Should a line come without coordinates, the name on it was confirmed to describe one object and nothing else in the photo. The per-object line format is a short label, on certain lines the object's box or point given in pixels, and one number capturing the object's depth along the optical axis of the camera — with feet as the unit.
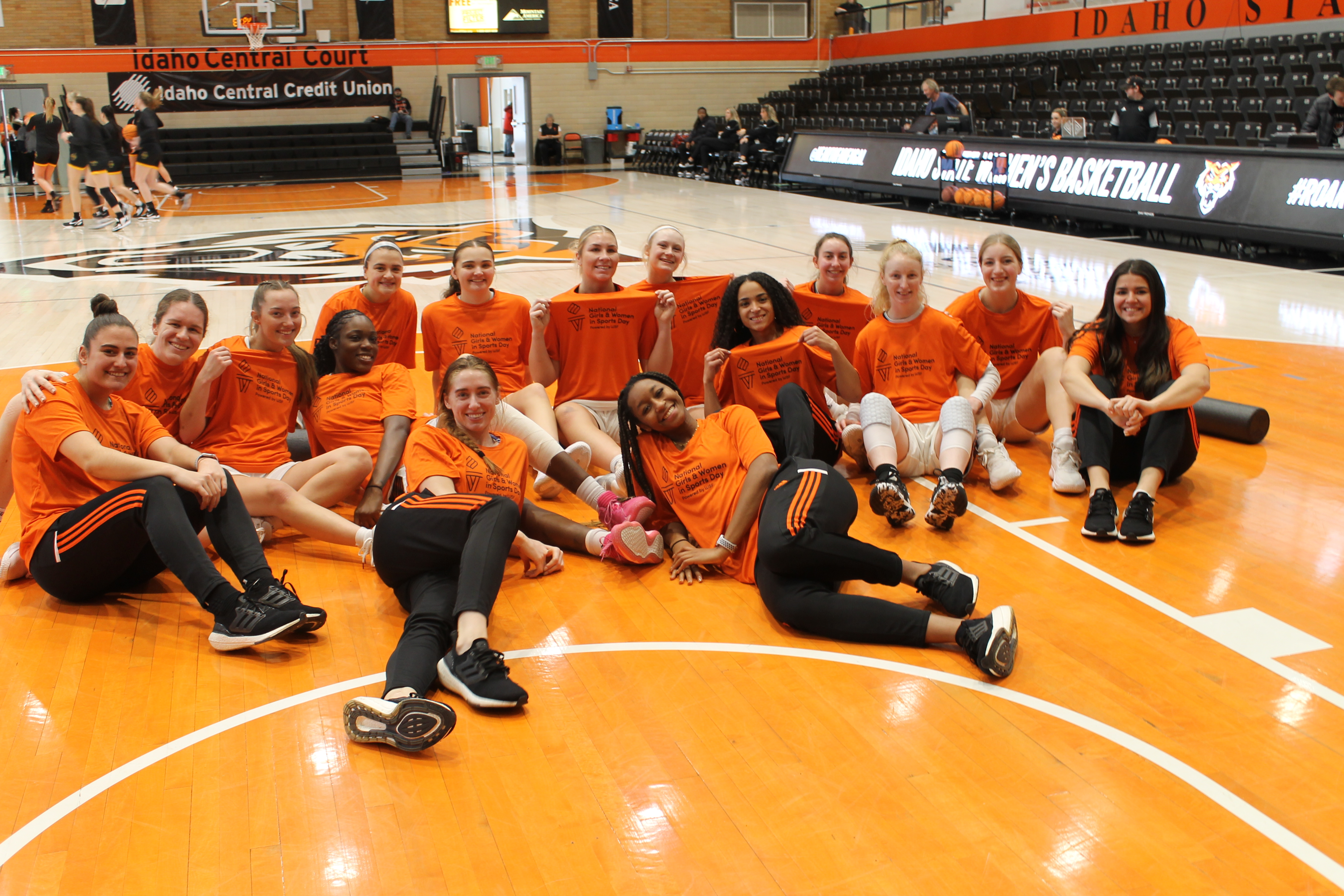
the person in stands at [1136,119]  44.55
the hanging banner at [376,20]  88.07
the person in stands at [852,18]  90.79
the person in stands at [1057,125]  48.03
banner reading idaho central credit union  84.12
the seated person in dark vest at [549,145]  93.66
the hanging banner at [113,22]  83.35
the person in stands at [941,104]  56.24
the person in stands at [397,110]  88.02
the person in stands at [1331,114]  35.65
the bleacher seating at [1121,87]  46.16
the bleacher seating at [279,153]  82.28
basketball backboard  86.63
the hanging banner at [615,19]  92.89
